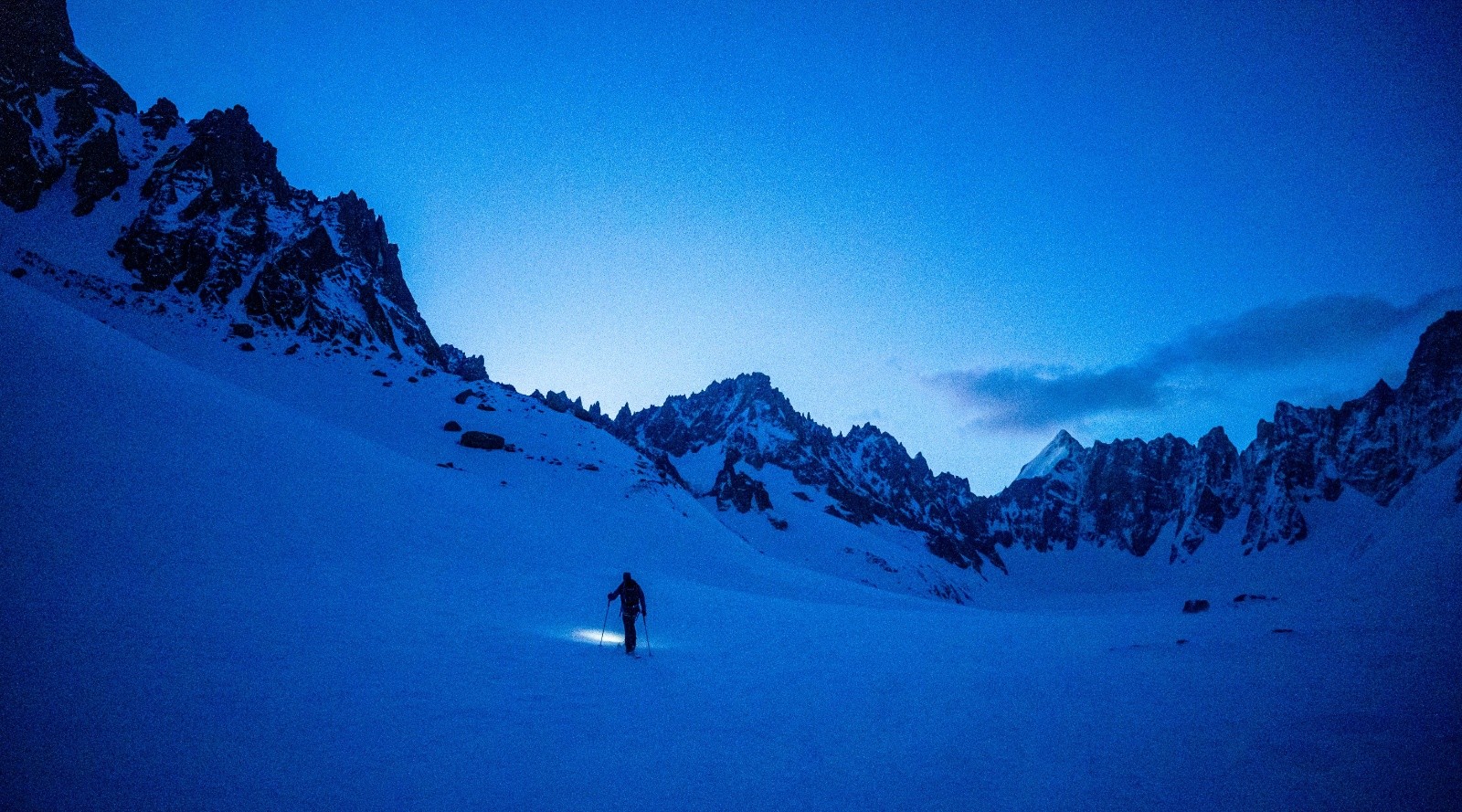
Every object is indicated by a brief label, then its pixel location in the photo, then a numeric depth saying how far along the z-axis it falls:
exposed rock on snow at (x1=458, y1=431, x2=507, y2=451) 48.47
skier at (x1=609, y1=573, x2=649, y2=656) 11.42
